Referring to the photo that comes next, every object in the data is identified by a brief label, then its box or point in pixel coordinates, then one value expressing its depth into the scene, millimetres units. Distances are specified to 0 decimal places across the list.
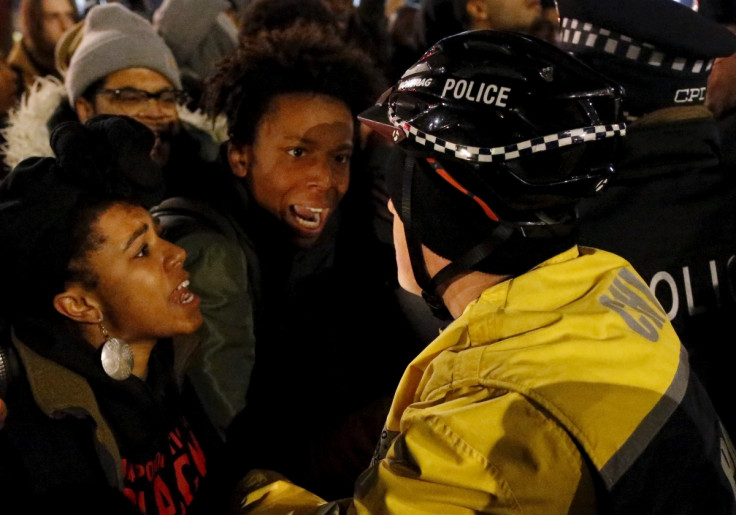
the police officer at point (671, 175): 1938
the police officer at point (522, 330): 1210
